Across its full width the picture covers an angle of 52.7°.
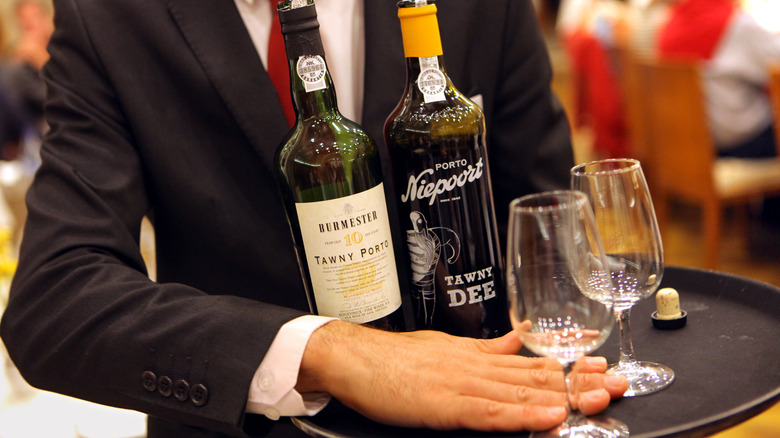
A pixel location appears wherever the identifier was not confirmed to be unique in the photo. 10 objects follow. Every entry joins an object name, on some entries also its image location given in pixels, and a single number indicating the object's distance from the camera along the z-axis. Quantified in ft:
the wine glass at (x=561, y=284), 2.03
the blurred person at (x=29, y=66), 14.69
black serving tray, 2.06
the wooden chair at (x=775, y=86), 8.27
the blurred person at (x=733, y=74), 10.32
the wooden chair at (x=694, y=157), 9.48
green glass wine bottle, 2.38
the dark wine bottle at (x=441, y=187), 2.42
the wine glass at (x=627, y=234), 2.40
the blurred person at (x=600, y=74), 12.76
